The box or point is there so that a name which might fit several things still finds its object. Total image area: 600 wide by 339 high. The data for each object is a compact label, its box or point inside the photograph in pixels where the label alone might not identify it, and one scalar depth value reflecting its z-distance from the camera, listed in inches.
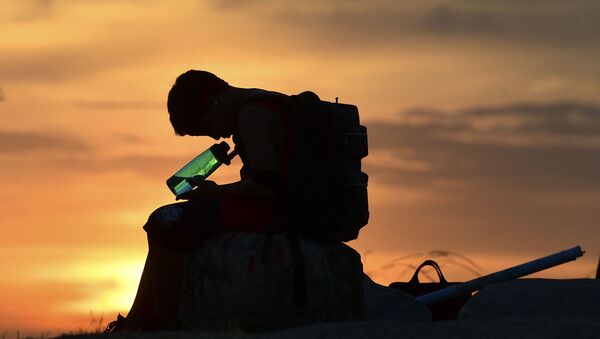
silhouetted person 750.5
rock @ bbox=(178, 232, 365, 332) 775.1
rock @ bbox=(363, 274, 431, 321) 929.4
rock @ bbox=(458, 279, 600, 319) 887.7
